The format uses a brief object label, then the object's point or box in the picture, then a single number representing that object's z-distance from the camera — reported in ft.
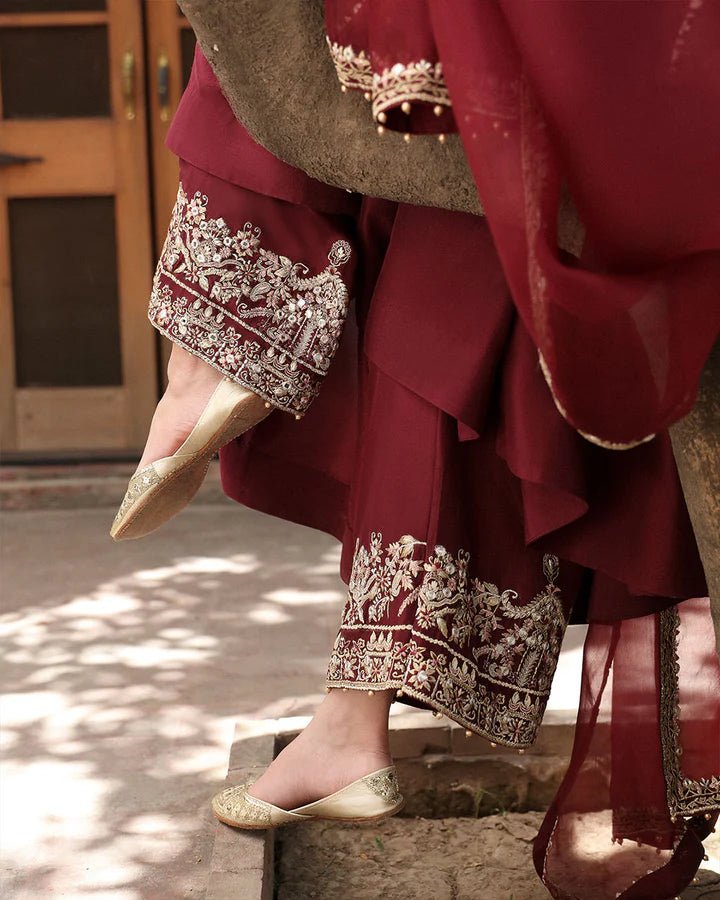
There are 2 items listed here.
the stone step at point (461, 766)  6.62
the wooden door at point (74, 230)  15.55
